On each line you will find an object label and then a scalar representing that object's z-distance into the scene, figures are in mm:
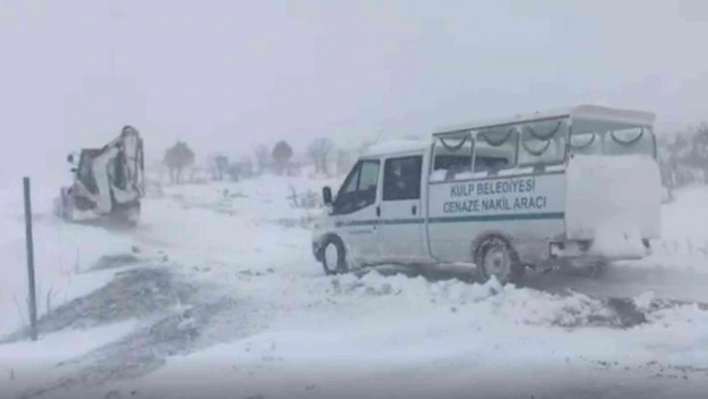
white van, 7492
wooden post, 6590
